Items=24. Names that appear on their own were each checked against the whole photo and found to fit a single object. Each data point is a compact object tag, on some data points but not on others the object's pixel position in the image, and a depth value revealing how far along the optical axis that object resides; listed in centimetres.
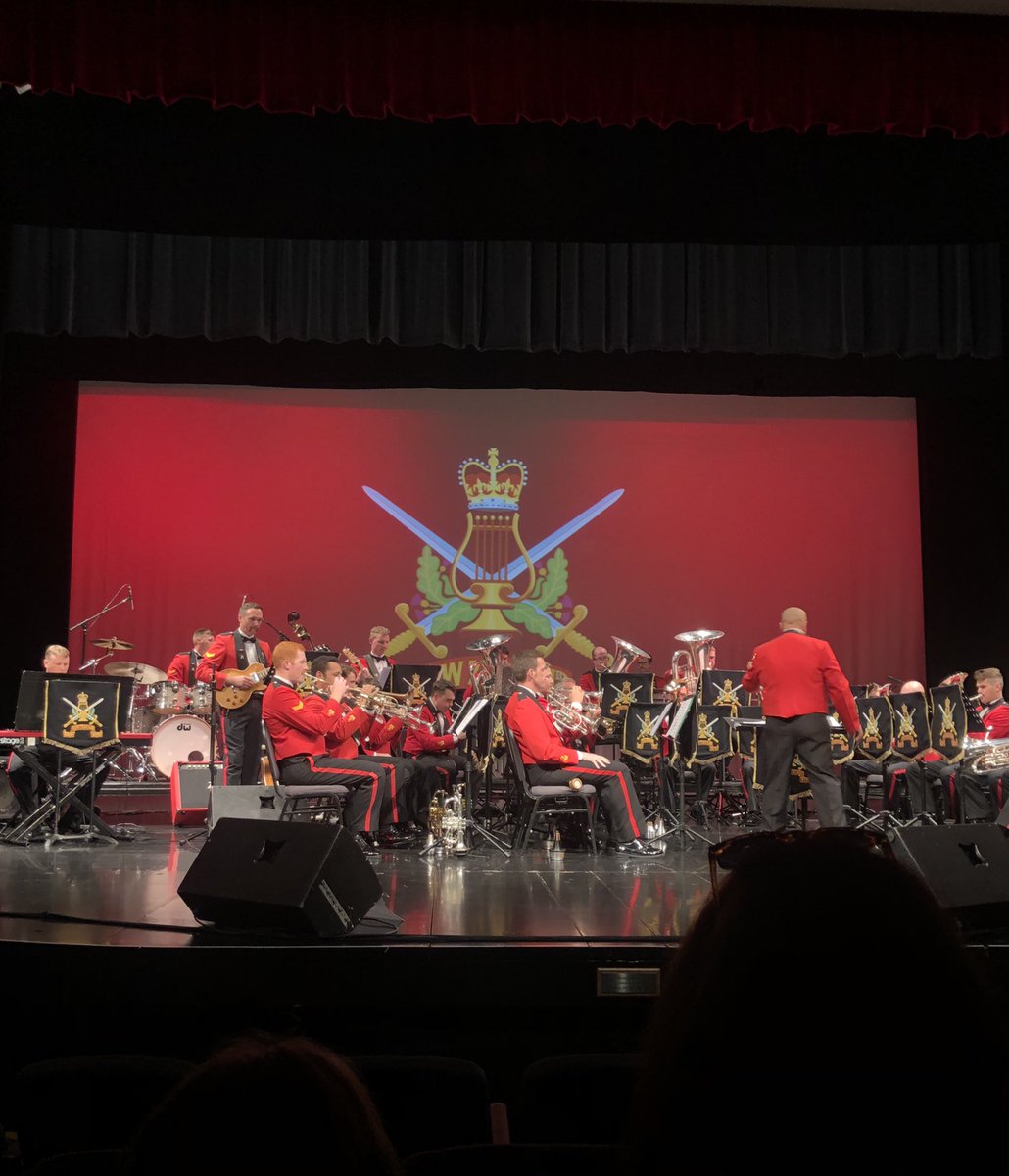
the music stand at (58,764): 799
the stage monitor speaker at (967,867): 390
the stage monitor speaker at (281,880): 368
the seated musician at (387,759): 836
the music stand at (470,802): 793
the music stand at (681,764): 819
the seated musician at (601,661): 1153
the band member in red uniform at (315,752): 770
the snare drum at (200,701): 1059
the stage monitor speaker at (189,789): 985
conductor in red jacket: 763
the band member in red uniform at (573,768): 795
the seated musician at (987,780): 899
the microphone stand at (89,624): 1104
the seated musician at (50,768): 854
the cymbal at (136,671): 1056
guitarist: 916
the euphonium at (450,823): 820
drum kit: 1048
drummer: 1016
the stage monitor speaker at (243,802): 738
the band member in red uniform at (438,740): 940
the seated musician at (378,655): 1027
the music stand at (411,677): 958
